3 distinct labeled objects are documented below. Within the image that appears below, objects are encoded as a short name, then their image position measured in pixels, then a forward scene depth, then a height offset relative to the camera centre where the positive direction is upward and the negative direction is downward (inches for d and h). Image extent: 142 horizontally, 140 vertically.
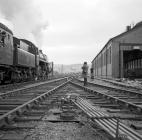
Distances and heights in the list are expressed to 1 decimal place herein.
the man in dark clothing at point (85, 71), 772.5 +8.5
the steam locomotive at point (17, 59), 649.8 +46.2
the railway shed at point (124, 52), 1531.7 +124.9
